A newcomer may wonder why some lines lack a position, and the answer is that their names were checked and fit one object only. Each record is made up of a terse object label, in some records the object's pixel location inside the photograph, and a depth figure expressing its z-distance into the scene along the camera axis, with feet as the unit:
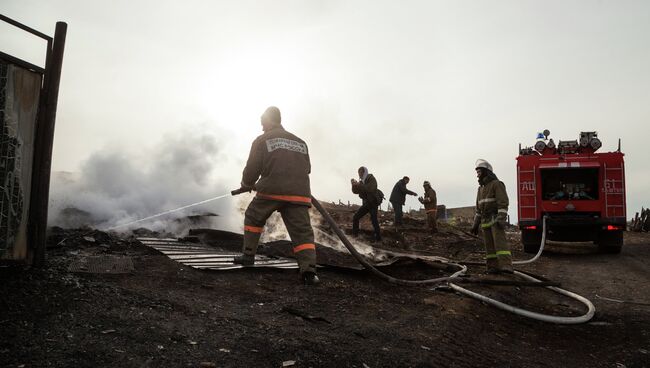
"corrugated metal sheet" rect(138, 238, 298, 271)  16.40
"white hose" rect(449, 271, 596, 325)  14.52
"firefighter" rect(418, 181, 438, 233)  48.98
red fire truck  33.88
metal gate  11.18
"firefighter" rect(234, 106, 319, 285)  15.67
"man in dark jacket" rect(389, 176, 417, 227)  48.29
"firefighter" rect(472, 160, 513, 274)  22.66
